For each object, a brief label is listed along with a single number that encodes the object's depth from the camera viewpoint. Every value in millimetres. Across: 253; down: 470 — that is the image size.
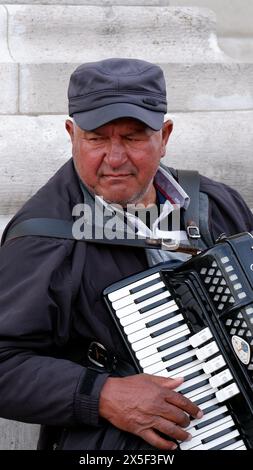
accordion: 4985
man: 4989
